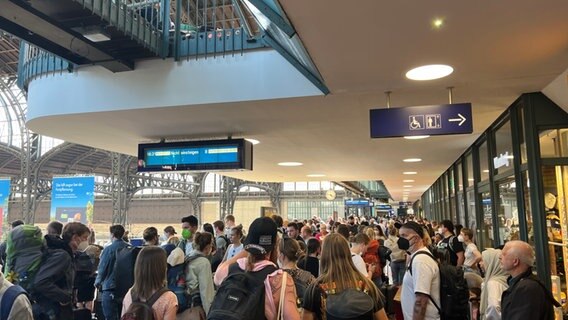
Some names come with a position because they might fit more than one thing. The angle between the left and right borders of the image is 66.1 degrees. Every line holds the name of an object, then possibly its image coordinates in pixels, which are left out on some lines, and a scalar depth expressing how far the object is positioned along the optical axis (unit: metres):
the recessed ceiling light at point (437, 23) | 3.18
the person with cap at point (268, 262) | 2.31
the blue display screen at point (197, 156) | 7.24
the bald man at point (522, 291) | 2.85
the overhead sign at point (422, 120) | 4.74
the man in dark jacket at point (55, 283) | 3.80
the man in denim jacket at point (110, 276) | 5.71
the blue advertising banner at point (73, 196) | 8.84
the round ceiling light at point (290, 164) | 12.24
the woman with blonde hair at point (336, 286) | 2.80
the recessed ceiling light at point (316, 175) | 15.81
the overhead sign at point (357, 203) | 30.93
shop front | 5.12
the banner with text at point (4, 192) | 8.79
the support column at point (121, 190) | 23.56
